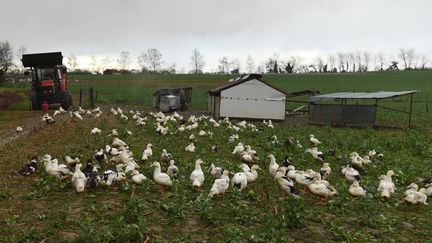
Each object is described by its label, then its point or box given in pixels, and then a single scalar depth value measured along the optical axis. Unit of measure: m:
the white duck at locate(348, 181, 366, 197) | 9.84
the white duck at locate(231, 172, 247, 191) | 9.89
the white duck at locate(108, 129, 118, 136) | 18.67
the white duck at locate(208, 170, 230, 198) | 9.27
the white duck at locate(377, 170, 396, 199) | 10.03
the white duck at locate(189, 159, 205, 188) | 9.85
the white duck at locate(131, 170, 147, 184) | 10.12
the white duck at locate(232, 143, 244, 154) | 14.95
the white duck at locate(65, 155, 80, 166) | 12.27
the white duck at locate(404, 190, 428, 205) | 9.59
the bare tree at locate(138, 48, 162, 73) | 113.82
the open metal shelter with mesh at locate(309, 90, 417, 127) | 27.91
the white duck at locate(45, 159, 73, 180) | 10.37
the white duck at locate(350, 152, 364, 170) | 13.58
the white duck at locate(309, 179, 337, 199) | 9.48
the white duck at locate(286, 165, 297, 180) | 10.86
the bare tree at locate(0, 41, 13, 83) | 87.56
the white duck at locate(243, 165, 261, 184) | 10.73
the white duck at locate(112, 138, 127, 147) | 15.43
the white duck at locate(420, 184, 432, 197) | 10.46
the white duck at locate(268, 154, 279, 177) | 11.83
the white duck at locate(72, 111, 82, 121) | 25.44
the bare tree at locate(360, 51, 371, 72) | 129.77
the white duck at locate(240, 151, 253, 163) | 13.72
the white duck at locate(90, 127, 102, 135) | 19.09
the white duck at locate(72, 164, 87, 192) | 9.42
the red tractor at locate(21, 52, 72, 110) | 31.44
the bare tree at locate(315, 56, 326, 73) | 126.57
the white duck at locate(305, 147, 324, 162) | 14.54
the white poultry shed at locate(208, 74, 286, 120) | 32.62
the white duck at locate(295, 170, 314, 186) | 10.15
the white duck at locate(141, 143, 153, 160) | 13.31
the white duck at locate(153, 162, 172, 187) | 9.92
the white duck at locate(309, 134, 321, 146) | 18.45
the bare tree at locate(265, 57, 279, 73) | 124.38
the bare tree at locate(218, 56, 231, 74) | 131.38
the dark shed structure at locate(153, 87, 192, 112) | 37.44
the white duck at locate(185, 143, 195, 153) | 15.57
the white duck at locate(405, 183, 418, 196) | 9.87
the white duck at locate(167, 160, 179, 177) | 11.19
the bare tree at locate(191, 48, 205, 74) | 125.74
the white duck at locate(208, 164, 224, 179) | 10.91
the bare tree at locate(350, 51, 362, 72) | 131.12
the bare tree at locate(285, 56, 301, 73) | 124.94
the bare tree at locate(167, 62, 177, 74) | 115.38
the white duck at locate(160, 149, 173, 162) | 13.30
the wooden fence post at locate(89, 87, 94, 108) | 38.24
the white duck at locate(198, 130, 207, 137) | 19.90
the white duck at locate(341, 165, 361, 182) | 11.49
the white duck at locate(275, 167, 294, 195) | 9.84
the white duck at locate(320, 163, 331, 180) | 11.65
